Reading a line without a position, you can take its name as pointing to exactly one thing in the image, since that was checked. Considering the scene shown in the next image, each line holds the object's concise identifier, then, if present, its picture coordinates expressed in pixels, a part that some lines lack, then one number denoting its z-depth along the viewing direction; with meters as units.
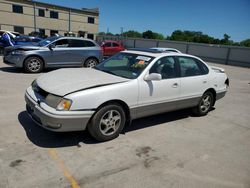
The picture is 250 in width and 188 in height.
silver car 8.98
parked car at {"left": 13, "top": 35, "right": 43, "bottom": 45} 15.47
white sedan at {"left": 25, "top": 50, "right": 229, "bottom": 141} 3.49
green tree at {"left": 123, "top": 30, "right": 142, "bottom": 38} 104.75
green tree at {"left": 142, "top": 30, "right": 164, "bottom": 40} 88.44
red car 18.58
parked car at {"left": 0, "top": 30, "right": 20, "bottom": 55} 14.31
